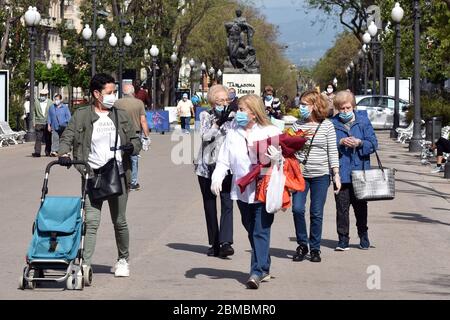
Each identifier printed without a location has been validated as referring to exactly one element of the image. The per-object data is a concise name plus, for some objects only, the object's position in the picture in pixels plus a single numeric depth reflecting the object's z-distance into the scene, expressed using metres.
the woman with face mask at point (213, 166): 12.89
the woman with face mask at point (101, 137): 10.98
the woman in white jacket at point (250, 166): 10.57
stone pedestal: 49.66
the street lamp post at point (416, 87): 32.81
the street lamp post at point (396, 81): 41.06
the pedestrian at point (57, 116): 30.91
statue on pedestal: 50.31
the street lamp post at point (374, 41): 52.64
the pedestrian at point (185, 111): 46.25
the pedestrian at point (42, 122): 31.67
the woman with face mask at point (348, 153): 13.34
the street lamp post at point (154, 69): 60.11
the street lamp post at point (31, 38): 38.22
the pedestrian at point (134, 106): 18.59
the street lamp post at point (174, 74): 73.68
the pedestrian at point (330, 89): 25.81
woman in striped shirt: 12.68
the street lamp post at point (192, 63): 83.16
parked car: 50.09
